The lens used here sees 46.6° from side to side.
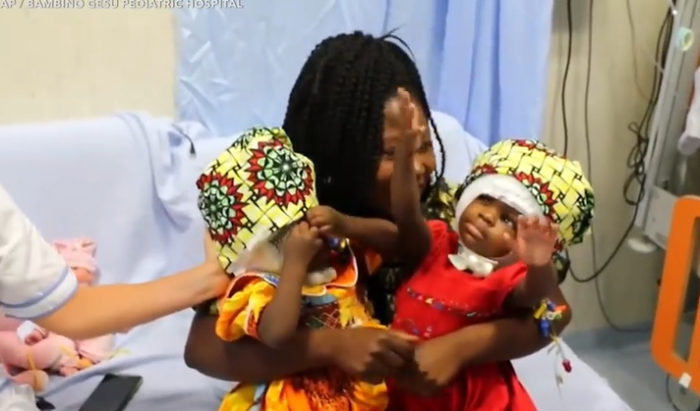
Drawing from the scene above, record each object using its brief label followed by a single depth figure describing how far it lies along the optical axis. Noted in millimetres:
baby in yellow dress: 967
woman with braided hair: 998
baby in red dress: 1036
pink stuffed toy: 1410
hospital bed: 1513
